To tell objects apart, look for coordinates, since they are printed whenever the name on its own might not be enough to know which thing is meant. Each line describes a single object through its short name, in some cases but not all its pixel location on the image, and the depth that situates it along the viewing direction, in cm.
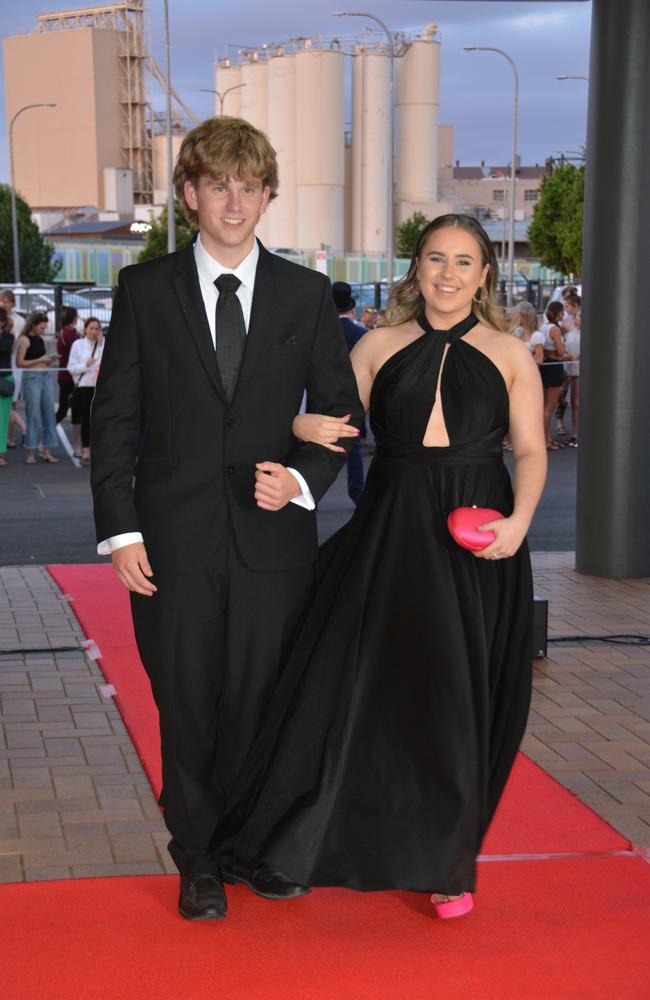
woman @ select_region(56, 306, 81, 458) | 1639
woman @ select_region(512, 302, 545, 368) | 1556
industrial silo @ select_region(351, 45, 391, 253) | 9425
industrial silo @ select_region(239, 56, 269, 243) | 9562
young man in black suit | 335
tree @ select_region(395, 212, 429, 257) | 8644
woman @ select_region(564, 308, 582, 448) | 1745
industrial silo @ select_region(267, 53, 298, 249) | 9269
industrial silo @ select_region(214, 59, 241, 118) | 9944
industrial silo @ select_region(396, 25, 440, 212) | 9669
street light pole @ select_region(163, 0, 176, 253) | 3859
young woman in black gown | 350
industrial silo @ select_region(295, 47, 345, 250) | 9088
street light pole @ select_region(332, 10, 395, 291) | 4215
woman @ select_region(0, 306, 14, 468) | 1507
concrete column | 827
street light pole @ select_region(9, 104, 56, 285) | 5929
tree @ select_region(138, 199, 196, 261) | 7012
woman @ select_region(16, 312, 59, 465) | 1499
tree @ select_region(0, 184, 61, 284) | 7238
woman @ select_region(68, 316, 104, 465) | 1469
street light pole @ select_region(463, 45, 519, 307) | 5165
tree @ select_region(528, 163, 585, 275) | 6268
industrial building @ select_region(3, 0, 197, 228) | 11106
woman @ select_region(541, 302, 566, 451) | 1647
